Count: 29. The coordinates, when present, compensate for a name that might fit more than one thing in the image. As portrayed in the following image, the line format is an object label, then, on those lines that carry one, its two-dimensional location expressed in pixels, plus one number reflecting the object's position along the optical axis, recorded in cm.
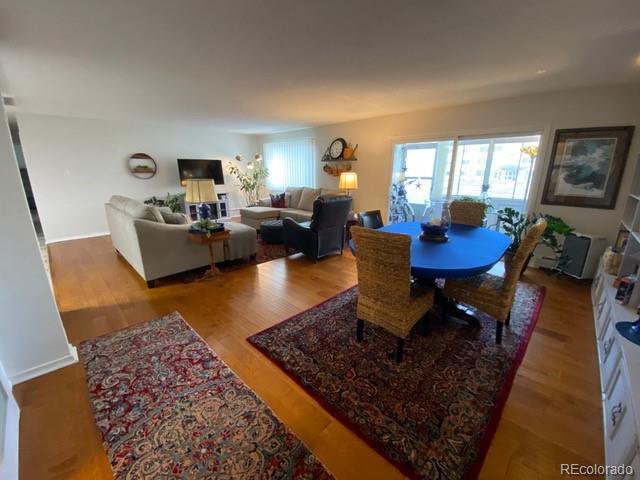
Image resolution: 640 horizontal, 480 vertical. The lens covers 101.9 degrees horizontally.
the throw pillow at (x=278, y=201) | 631
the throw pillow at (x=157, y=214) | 325
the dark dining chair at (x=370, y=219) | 299
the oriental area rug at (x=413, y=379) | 135
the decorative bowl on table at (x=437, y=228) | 229
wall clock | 560
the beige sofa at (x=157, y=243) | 306
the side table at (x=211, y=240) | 319
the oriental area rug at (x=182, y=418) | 126
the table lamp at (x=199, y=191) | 313
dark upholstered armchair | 376
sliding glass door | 417
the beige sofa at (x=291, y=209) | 559
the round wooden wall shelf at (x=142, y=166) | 582
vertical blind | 657
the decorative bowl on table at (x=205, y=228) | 322
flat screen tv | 646
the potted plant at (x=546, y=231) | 330
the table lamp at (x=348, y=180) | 499
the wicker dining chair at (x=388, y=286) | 160
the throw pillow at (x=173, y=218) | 358
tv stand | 657
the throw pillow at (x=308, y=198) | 591
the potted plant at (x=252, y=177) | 758
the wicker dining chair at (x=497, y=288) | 182
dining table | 170
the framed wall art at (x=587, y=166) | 299
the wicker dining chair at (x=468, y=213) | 307
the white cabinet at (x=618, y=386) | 112
